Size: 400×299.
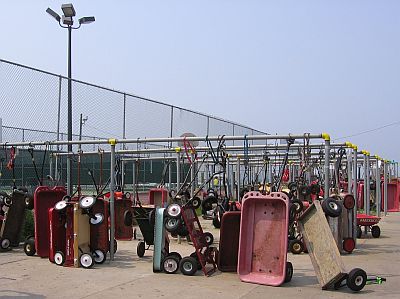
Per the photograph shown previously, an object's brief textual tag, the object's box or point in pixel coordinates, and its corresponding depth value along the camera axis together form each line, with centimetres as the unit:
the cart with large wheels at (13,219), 1178
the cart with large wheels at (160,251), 902
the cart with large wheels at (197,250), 888
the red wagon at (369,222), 1434
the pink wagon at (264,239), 826
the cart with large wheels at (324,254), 772
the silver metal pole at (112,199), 1040
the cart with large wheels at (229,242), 919
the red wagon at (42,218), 1079
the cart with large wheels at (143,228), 1078
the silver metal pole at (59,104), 1575
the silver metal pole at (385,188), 2221
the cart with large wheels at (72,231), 974
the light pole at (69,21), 1542
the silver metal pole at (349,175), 1334
